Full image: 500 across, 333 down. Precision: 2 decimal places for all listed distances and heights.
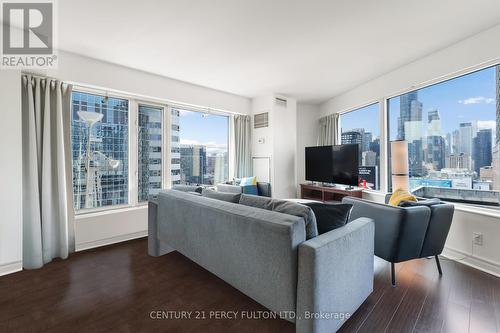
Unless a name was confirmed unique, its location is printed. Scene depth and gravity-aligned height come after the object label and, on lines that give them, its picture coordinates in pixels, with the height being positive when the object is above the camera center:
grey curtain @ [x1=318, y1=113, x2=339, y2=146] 4.60 +0.69
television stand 3.75 -0.56
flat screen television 3.69 -0.03
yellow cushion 2.35 -0.38
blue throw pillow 4.05 -0.49
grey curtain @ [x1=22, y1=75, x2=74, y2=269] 2.41 -0.09
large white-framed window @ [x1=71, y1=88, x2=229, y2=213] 3.03 +0.23
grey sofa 1.27 -0.65
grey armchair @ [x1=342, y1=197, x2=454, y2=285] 1.95 -0.62
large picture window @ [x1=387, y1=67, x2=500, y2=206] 2.46 +0.33
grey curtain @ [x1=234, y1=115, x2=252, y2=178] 4.59 +0.35
